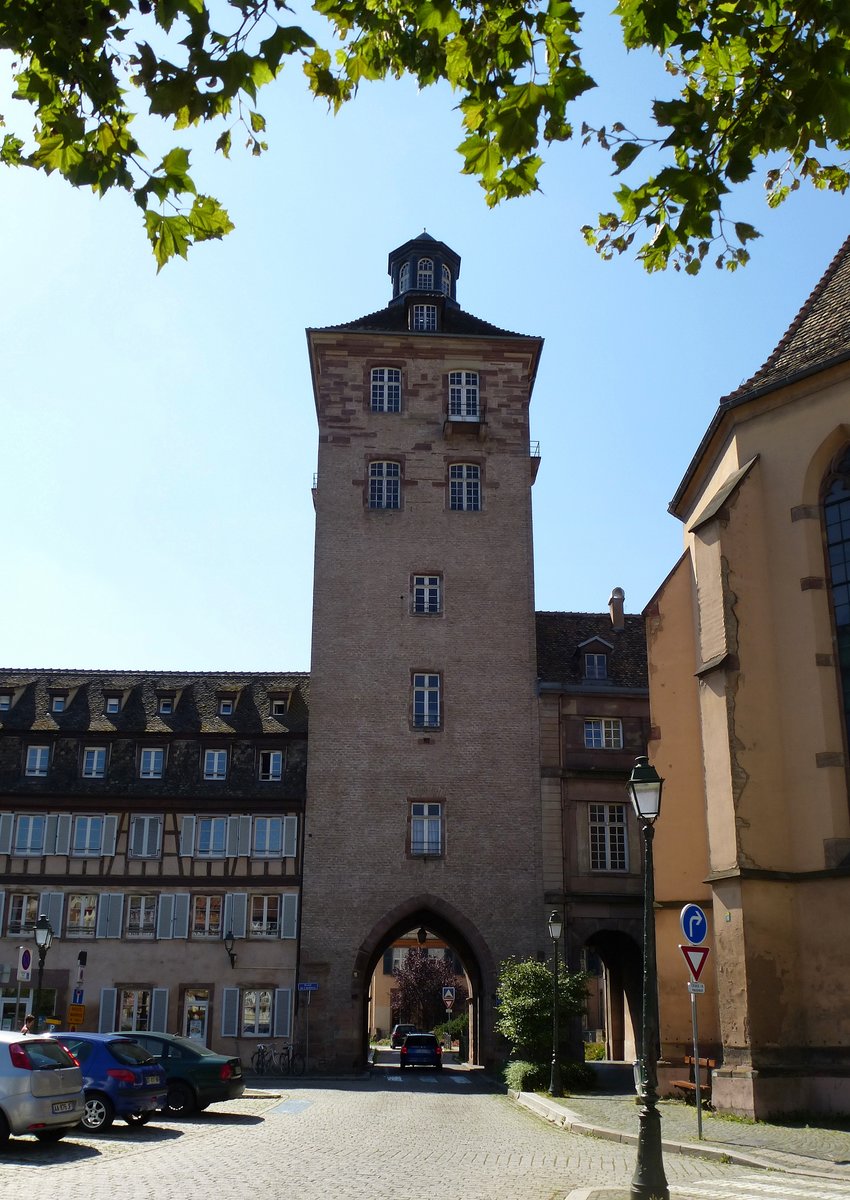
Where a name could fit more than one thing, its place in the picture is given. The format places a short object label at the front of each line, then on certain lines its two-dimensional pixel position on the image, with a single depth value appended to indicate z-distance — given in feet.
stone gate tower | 113.29
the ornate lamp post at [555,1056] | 79.29
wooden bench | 67.26
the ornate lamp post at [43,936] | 78.74
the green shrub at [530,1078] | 85.46
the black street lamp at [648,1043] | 31.42
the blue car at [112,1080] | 54.29
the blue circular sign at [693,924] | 50.19
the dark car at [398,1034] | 186.98
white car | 44.42
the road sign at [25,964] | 71.72
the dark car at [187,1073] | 63.10
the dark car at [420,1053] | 124.36
